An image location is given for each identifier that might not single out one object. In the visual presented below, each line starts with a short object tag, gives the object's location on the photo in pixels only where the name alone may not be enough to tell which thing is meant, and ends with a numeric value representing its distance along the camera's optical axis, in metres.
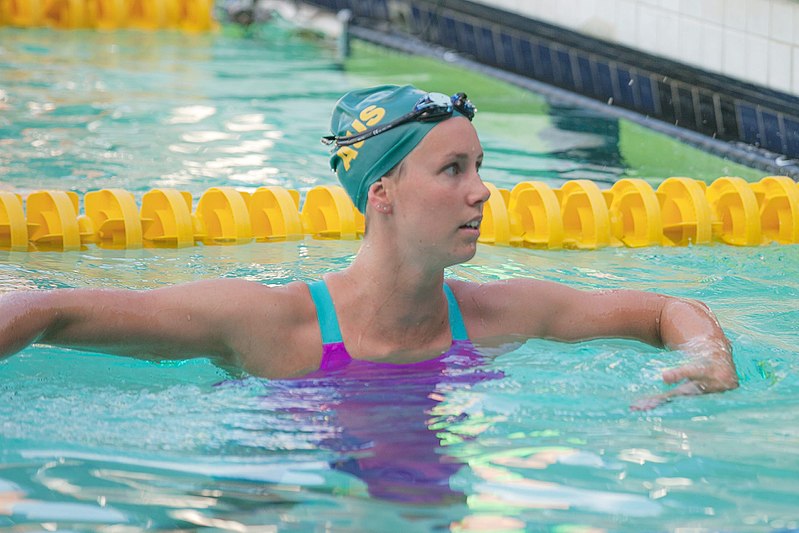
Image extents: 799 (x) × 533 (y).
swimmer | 6.36
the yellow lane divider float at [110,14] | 25.22
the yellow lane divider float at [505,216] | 11.68
